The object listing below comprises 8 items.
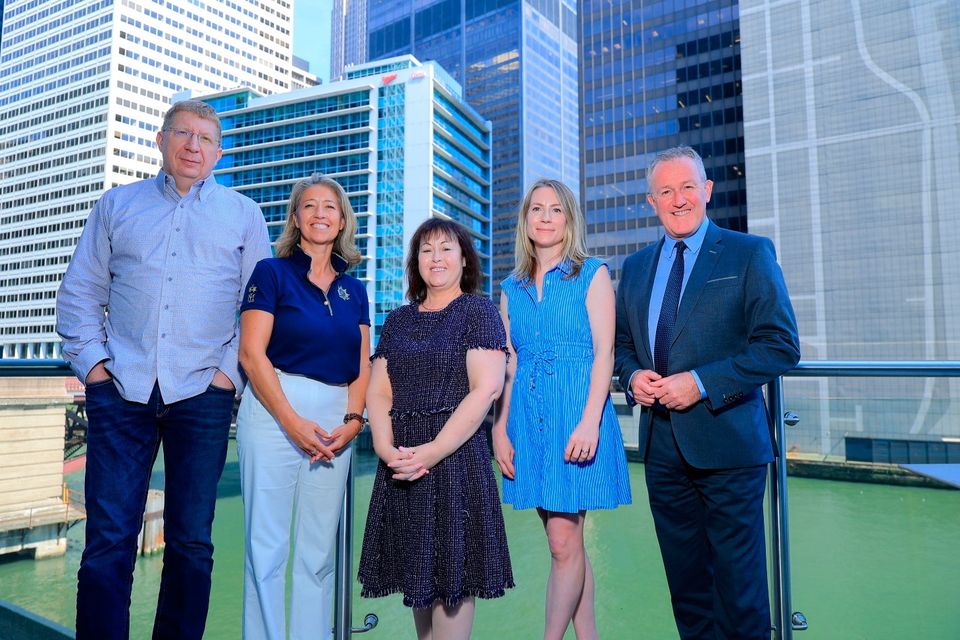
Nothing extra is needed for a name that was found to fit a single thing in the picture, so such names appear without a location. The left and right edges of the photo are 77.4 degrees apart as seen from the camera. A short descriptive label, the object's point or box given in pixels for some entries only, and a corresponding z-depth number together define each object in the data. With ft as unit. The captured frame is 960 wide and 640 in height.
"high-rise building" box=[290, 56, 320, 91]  342.17
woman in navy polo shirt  5.95
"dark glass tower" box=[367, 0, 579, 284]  297.94
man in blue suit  5.33
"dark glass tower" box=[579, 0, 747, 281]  166.81
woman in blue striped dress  5.89
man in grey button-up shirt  5.83
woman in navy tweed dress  5.55
